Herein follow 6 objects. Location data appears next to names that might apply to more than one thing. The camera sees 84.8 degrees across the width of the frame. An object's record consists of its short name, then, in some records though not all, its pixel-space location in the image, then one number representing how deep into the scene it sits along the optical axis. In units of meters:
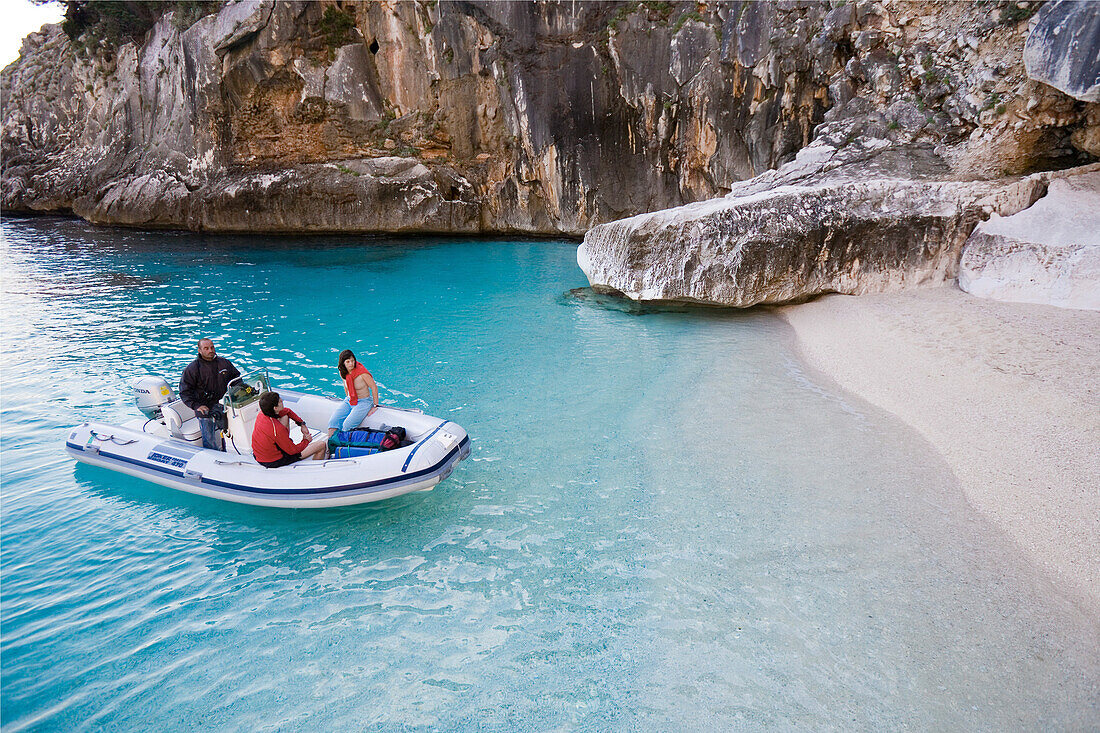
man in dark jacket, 6.67
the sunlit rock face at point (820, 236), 10.86
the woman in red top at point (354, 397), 6.41
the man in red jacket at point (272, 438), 5.68
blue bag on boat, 6.19
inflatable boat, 5.58
